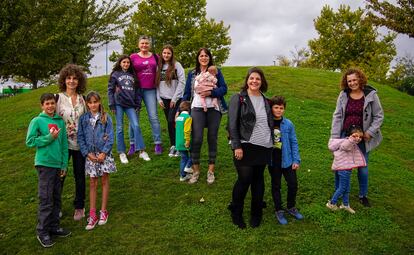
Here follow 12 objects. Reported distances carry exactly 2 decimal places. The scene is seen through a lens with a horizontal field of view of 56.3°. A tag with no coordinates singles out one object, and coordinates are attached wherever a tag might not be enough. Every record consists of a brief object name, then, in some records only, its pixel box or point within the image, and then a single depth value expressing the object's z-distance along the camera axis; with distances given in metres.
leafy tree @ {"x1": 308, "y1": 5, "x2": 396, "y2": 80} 29.94
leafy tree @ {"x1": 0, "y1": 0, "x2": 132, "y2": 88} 11.70
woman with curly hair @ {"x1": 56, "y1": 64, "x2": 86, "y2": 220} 5.52
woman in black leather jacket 5.09
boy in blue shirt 5.46
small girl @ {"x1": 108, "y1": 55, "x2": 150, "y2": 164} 7.36
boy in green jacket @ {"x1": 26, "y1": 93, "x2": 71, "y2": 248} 4.93
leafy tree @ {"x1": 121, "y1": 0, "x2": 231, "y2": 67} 30.02
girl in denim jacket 5.39
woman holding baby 6.44
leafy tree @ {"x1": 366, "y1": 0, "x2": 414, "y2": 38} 8.77
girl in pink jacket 5.69
